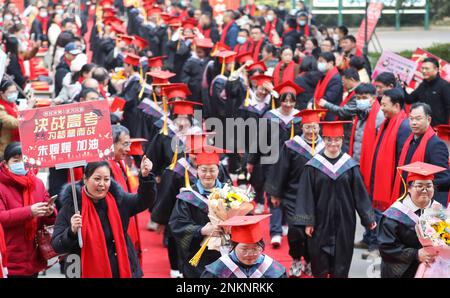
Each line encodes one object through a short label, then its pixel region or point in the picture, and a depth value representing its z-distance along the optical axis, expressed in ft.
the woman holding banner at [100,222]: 43.40
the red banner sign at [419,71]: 78.05
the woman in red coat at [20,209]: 45.89
